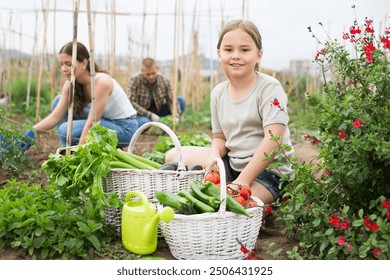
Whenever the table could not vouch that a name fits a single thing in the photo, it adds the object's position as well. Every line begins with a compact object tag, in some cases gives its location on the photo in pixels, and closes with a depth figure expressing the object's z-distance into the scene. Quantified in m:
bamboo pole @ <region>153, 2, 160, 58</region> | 6.59
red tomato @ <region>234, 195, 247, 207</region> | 2.60
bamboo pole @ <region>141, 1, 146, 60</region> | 6.53
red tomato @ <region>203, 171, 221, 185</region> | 2.73
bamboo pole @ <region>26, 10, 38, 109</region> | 6.38
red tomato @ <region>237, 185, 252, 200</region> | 2.65
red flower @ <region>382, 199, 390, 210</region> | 2.38
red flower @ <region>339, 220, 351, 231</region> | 2.43
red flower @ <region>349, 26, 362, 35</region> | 2.55
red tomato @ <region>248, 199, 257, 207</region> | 2.63
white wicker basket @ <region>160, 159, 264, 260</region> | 2.52
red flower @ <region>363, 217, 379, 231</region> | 2.36
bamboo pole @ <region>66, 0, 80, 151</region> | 3.16
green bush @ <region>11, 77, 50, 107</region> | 7.56
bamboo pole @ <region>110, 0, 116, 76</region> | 4.99
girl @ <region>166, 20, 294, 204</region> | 2.83
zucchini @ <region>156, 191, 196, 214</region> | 2.58
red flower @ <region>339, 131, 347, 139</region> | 2.44
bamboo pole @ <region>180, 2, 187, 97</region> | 4.63
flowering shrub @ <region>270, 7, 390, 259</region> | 2.42
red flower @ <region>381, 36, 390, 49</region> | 2.48
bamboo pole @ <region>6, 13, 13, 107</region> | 6.66
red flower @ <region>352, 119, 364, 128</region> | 2.42
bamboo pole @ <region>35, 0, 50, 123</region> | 4.36
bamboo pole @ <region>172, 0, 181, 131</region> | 4.57
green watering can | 2.59
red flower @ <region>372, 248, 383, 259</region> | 2.35
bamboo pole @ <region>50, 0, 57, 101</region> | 5.45
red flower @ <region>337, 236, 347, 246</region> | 2.41
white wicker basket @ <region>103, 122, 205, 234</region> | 2.74
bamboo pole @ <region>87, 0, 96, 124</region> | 3.15
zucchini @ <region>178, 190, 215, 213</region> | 2.54
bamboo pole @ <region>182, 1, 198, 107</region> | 6.49
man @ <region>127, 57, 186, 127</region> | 5.61
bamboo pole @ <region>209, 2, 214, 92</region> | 7.32
